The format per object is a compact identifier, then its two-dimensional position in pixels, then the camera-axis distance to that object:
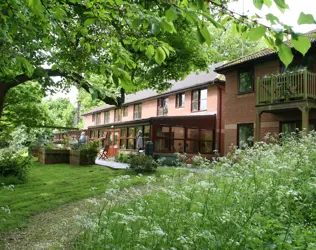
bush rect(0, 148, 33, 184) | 11.58
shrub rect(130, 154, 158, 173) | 13.23
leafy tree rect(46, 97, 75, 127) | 68.78
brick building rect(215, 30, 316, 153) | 13.36
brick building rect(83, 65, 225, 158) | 20.61
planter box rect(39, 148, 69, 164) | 18.56
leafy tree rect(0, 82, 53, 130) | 15.18
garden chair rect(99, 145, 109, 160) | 23.59
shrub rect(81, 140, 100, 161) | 18.05
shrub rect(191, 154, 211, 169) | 6.46
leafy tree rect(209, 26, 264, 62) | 42.38
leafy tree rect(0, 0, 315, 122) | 1.79
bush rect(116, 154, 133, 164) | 20.05
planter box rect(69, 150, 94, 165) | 17.78
